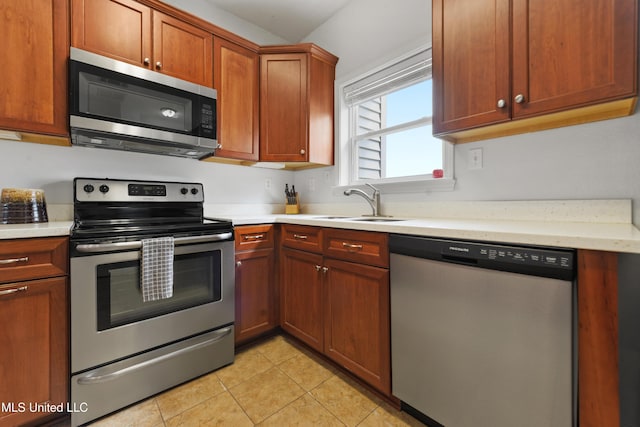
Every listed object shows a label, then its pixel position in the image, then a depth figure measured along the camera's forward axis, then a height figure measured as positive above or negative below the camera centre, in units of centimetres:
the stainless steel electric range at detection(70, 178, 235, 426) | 131 -45
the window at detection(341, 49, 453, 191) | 201 +72
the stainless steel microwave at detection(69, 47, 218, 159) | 155 +65
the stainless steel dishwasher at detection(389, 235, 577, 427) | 88 -45
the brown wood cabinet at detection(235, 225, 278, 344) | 191 -50
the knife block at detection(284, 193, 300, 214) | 275 +4
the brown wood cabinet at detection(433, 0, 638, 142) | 104 +65
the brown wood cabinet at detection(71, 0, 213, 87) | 161 +114
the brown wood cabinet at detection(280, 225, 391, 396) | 141 -50
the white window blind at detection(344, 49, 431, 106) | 197 +106
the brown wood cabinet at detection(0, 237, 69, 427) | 117 -52
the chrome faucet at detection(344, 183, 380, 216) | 211 +9
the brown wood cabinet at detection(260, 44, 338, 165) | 236 +95
